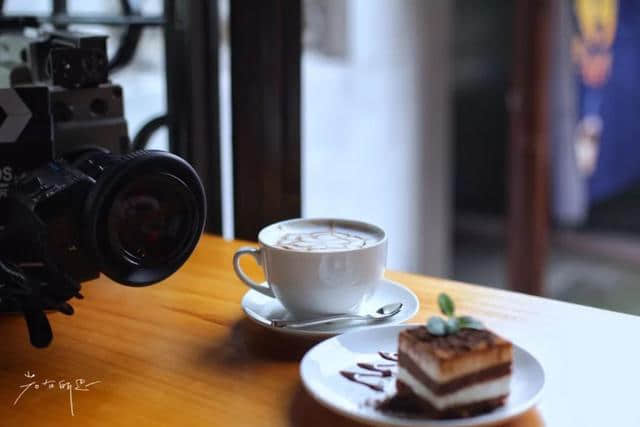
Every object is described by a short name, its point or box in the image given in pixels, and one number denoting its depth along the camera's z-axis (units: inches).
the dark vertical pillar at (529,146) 90.3
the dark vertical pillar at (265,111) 41.4
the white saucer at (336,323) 26.8
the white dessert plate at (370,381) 20.4
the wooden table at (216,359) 22.8
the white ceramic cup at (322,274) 26.6
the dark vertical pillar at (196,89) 42.1
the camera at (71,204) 26.3
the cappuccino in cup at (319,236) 27.7
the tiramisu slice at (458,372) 20.5
